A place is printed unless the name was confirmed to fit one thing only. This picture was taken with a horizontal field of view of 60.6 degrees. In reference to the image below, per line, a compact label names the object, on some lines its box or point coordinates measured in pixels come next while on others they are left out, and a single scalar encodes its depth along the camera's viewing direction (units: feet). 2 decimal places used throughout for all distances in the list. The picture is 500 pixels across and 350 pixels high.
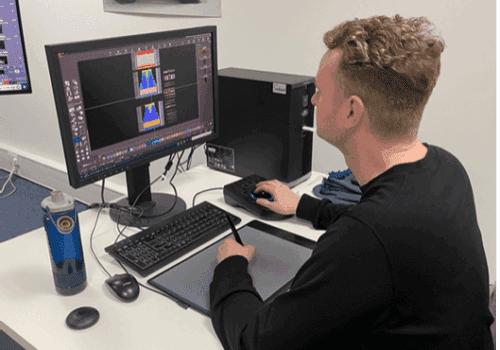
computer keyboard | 3.42
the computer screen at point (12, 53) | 4.68
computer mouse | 3.03
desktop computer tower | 4.83
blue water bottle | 2.86
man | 2.18
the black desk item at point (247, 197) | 4.28
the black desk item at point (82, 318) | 2.80
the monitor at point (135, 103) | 3.40
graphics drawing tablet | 3.10
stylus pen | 3.44
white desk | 2.72
